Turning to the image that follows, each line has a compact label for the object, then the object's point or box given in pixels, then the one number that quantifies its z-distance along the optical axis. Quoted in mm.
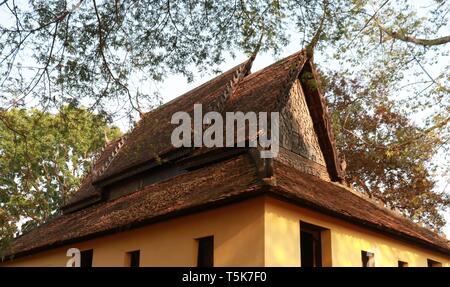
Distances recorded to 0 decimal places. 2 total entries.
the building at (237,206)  9508
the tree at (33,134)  8211
